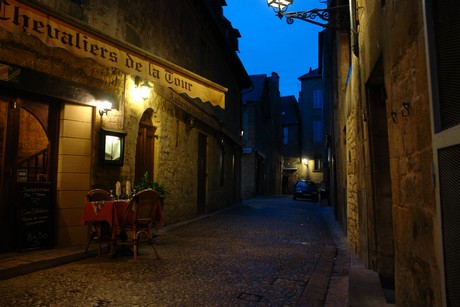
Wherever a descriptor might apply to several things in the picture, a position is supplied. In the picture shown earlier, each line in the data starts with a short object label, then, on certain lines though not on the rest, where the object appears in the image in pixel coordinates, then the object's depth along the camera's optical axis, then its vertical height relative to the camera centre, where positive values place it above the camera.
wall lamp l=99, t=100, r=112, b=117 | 6.74 +1.43
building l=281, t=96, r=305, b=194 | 36.91 +3.56
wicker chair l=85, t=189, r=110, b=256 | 5.42 -0.72
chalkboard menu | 5.45 -0.57
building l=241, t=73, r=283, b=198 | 24.50 +3.38
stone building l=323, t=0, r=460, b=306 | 1.73 +0.26
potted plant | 7.22 -0.11
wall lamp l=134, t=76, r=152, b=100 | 7.87 +2.11
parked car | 22.34 -0.66
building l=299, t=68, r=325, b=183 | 34.81 +5.72
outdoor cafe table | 5.33 -0.48
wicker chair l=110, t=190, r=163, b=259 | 5.32 -0.54
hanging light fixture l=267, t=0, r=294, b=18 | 6.57 +3.33
